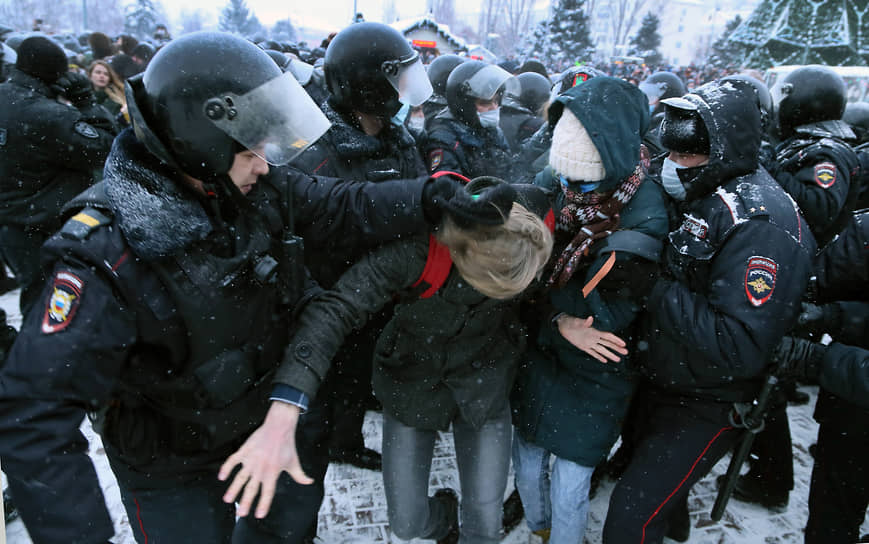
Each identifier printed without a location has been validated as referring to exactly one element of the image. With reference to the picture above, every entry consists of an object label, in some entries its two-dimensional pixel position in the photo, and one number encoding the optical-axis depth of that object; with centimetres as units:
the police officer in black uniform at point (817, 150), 309
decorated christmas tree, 2248
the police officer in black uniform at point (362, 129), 270
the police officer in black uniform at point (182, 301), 132
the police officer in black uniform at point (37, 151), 386
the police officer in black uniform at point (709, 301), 192
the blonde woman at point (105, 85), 650
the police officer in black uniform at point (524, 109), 518
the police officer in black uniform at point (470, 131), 358
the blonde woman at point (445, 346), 184
